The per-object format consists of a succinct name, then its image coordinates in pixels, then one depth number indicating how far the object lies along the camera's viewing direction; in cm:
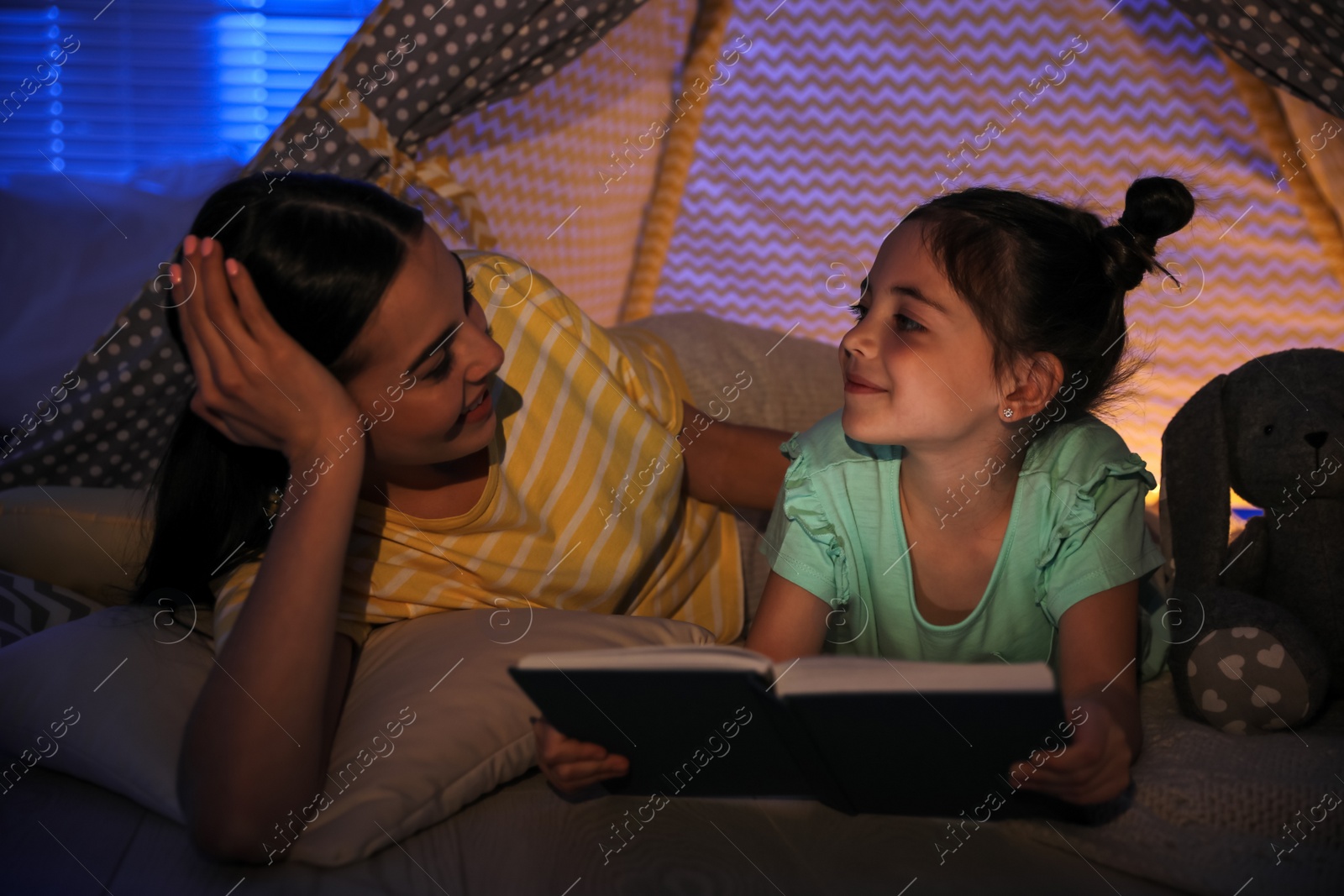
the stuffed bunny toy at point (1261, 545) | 108
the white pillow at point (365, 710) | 93
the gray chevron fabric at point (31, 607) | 126
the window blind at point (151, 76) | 209
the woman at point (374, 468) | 91
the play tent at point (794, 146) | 154
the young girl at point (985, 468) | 104
